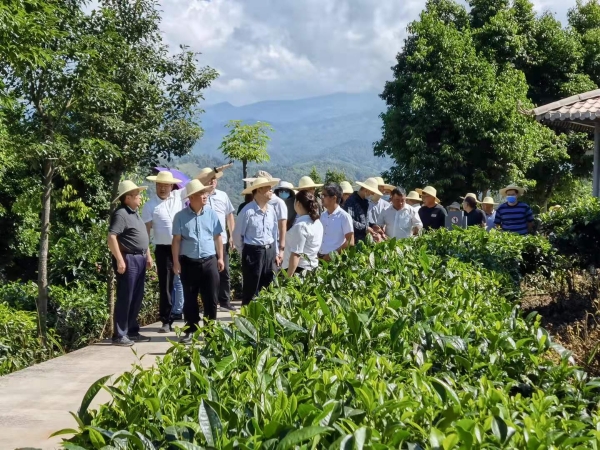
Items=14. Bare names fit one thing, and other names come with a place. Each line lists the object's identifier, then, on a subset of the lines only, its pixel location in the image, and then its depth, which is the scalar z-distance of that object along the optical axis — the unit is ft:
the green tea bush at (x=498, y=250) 23.35
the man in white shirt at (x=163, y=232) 28.96
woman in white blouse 24.31
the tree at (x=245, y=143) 80.69
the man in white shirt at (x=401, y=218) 34.37
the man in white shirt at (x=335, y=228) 27.35
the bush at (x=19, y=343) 28.53
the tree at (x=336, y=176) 220.47
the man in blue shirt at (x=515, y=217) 35.70
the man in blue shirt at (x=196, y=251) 24.95
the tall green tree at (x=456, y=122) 90.12
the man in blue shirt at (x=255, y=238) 26.84
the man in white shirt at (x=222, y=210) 29.14
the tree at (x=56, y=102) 31.83
